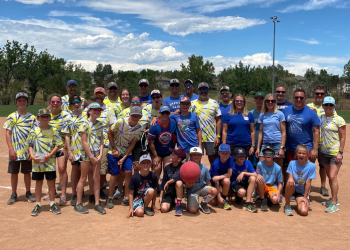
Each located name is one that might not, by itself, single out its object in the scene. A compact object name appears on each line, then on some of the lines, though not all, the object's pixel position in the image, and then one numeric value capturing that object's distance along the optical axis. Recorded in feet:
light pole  109.59
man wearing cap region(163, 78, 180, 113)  23.20
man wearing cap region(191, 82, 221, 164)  22.03
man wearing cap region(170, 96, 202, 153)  20.43
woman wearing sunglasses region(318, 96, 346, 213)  20.26
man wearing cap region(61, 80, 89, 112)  23.18
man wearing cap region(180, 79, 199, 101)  23.80
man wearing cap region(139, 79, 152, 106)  23.23
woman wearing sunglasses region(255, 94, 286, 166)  20.35
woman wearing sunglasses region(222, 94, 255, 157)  21.01
